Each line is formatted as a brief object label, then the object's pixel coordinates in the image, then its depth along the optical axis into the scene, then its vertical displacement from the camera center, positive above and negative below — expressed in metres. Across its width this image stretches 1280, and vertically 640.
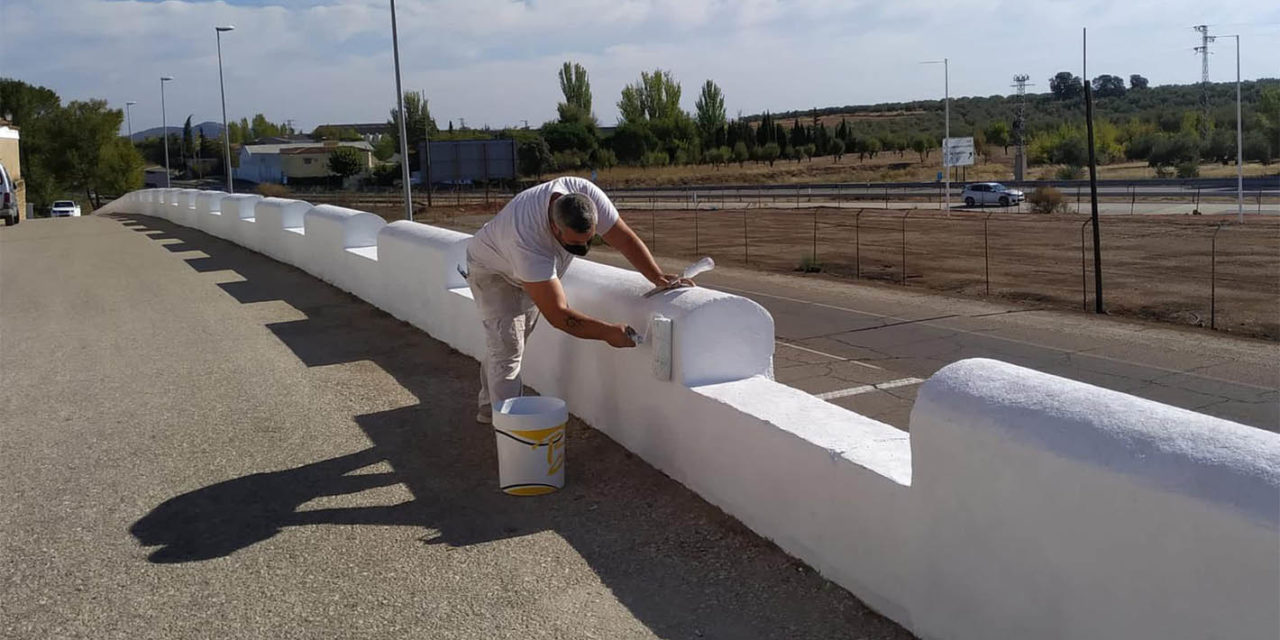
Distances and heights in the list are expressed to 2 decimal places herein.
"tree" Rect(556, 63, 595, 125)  118.50 +13.46
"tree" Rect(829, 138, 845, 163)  102.94 +5.12
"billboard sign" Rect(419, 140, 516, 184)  44.84 +2.47
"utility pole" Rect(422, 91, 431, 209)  43.84 +2.48
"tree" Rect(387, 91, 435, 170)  105.72 +10.12
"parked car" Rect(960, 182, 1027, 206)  50.72 +0.08
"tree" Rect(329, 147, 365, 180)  99.44 +5.59
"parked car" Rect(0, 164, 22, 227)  32.81 +1.08
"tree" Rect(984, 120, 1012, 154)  95.50 +5.33
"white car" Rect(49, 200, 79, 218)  52.91 +1.39
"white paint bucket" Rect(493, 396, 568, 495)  5.57 -1.17
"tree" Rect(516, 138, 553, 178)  87.88 +4.79
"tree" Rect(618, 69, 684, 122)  120.81 +12.15
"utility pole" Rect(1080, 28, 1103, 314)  14.20 -0.21
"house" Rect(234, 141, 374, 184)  109.62 +6.77
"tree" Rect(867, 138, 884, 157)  101.69 +5.04
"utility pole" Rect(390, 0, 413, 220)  20.83 +1.54
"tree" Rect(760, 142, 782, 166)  103.81 +5.04
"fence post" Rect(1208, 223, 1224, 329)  14.38 -1.76
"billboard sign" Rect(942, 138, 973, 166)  51.66 +2.17
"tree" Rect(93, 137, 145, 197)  74.00 +4.40
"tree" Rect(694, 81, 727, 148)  122.69 +11.33
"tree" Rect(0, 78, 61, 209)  73.19 +7.51
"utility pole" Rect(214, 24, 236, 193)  35.28 +2.70
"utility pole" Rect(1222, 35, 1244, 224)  34.34 +0.32
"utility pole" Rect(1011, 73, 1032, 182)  63.23 +2.10
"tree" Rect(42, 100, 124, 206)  74.00 +6.05
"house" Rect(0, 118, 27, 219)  50.89 +4.30
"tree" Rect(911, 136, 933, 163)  95.74 +4.74
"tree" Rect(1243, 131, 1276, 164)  64.75 +2.10
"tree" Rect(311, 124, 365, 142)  166.50 +15.08
